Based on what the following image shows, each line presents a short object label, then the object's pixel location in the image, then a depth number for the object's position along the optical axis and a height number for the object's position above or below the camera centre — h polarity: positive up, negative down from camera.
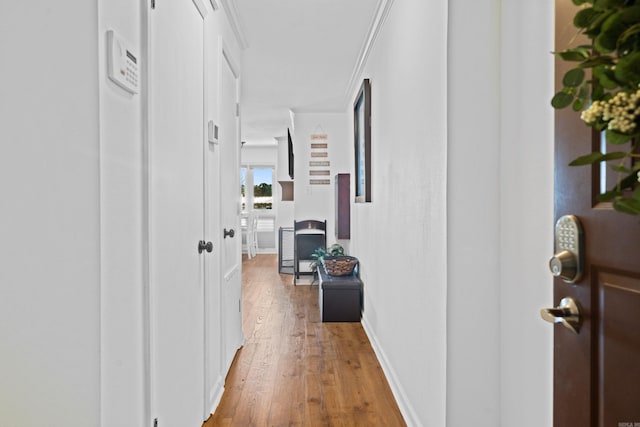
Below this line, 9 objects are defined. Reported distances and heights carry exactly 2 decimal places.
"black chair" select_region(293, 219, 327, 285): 6.35 -0.43
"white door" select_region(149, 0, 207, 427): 1.50 -0.01
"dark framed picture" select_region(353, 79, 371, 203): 3.71 +0.64
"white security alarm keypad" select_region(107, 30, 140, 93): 1.09 +0.39
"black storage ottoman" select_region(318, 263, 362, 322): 4.33 -0.92
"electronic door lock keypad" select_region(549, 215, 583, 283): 0.96 -0.10
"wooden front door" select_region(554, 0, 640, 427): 0.83 -0.19
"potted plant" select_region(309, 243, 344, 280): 5.23 -0.54
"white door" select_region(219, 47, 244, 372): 2.79 +0.01
